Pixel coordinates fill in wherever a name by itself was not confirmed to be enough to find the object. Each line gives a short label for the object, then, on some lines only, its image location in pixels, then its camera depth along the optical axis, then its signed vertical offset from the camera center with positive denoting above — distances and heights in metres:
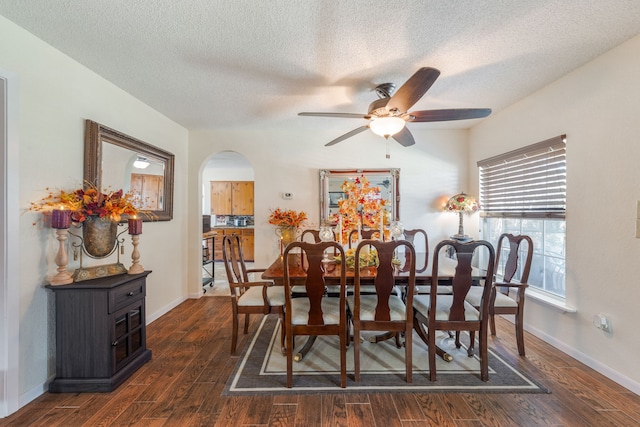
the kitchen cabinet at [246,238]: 6.82 -0.66
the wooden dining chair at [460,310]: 1.86 -0.71
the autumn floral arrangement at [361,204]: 2.41 +0.08
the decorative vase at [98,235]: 2.08 -0.19
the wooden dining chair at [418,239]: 2.45 -0.37
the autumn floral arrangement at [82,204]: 1.94 +0.05
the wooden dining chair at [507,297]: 2.31 -0.72
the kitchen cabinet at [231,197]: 7.03 +0.37
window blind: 2.55 +0.35
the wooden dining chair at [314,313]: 1.81 -0.73
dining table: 2.01 -0.48
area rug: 1.93 -1.24
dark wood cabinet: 1.91 -0.90
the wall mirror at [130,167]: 2.32 +0.44
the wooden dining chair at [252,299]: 2.36 -0.77
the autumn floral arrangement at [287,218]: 3.89 -0.09
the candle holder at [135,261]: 2.26 -0.42
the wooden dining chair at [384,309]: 1.85 -0.72
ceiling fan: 2.00 +0.83
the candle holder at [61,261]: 1.88 -0.36
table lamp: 3.54 +0.12
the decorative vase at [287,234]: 3.89 -0.32
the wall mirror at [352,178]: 4.04 +0.42
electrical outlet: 2.05 -0.83
